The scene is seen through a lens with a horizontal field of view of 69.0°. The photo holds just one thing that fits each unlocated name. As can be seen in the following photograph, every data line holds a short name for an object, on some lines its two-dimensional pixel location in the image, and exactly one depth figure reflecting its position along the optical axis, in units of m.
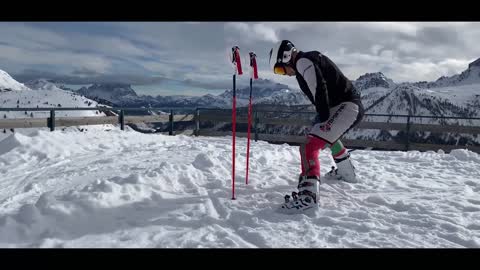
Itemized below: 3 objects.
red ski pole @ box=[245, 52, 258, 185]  4.74
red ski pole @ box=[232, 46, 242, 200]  4.55
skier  3.98
